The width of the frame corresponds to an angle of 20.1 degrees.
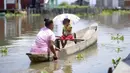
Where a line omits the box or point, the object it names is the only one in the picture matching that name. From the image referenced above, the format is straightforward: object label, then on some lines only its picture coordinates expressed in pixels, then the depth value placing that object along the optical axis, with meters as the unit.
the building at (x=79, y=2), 68.38
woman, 9.93
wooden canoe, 10.07
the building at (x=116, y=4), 66.25
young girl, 12.23
